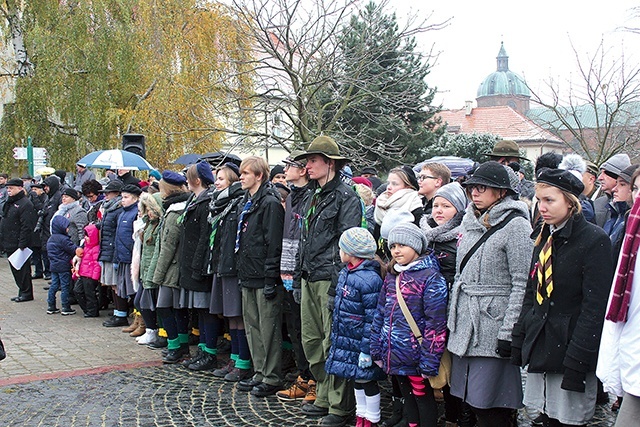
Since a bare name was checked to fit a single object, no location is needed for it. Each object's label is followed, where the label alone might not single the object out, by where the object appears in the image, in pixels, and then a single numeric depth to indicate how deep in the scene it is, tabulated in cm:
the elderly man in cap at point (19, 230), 1230
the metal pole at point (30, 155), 1984
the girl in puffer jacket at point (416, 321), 473
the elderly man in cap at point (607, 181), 616
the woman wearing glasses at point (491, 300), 436
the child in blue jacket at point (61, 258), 1085
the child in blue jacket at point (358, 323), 524
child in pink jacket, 1023
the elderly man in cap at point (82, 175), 1544
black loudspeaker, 1507
